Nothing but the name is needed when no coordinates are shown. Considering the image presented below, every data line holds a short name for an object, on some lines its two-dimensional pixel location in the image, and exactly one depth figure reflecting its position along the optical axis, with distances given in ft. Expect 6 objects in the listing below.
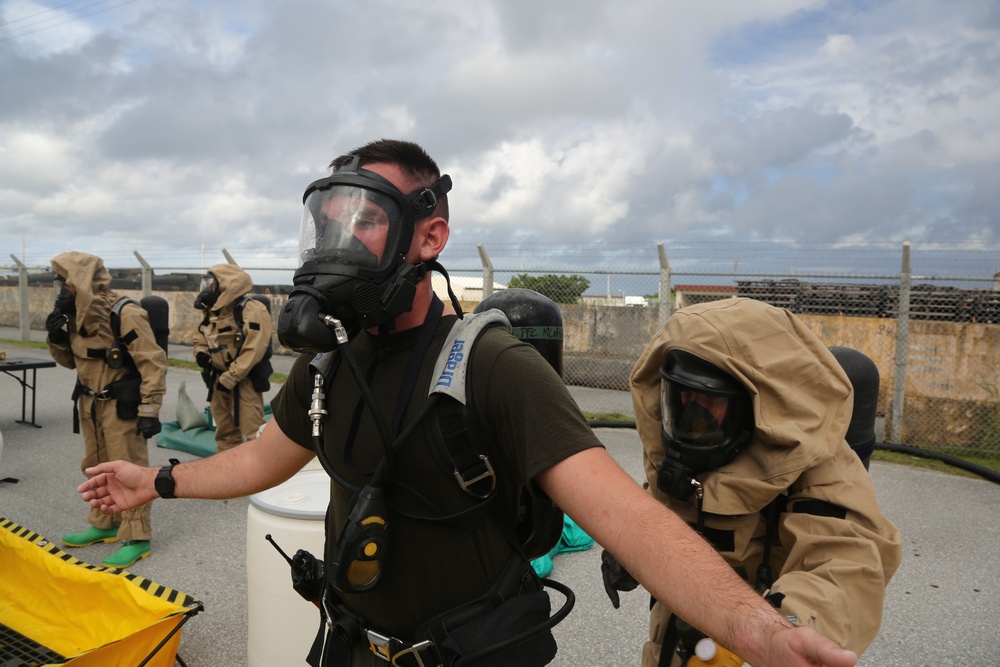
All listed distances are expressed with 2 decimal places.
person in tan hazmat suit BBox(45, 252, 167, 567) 15.43
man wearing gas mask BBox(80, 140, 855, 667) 4.28
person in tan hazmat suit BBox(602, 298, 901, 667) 5.49
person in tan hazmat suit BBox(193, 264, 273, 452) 20.79
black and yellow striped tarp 8.86
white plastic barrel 8.74
